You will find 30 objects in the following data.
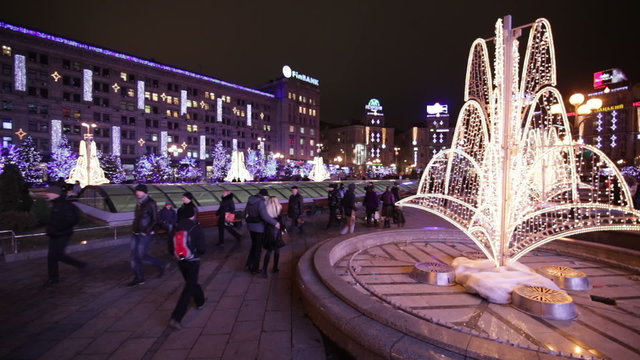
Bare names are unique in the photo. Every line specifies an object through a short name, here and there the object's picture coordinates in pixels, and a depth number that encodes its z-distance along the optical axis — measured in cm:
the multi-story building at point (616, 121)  7944
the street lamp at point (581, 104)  1198
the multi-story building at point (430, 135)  11550
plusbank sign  8800
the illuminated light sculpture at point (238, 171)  3631
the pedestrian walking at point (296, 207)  1148
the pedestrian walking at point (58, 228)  675
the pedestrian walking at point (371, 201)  1309
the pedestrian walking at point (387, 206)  1362
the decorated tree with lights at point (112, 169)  4545
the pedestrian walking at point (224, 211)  1029
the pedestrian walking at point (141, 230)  669
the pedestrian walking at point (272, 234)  727
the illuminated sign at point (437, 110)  11575
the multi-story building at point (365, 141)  10775
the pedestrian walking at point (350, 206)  1149
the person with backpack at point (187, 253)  498
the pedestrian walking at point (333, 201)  1355
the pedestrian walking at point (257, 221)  716
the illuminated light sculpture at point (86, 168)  2595
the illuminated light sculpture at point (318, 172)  4569
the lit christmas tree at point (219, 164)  5773
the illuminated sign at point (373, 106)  11562
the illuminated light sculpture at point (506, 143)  682
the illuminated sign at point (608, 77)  8288
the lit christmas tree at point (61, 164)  4144
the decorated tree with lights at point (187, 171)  5449
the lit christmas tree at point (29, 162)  3838
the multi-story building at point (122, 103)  5009
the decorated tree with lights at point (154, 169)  5163
